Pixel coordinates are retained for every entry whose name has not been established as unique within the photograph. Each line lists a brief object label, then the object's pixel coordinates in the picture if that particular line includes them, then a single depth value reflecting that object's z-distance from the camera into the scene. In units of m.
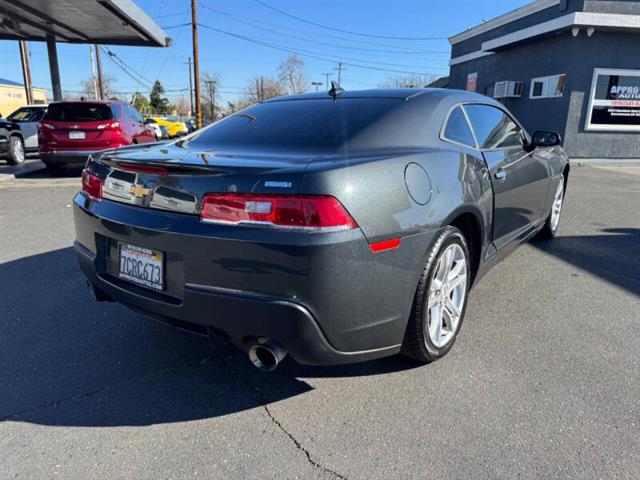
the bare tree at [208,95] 69.26
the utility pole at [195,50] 23.28
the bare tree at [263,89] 60.54
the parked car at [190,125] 39.72
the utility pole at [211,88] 67.29
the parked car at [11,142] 11.25
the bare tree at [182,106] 94.38
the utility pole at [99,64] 33.78
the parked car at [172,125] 30.82
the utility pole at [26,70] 24.16
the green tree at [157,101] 76.26
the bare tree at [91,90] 75.19
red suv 9.63
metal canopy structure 11.59
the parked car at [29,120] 13.21
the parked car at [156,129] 11.88
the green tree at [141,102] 73.31
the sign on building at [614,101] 15.15
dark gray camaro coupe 2.00
